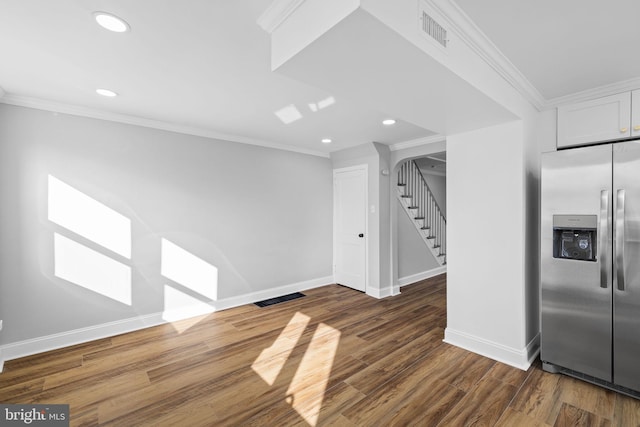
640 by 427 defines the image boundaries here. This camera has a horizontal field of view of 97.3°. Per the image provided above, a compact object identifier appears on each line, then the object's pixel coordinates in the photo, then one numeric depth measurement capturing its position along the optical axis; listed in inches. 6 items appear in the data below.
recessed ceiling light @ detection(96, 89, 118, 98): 102.7
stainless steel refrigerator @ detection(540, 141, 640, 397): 82.6
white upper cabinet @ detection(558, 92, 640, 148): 94.0
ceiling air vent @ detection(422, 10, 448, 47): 56.7
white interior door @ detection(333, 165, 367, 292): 193.6
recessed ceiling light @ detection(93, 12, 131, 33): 62.8
